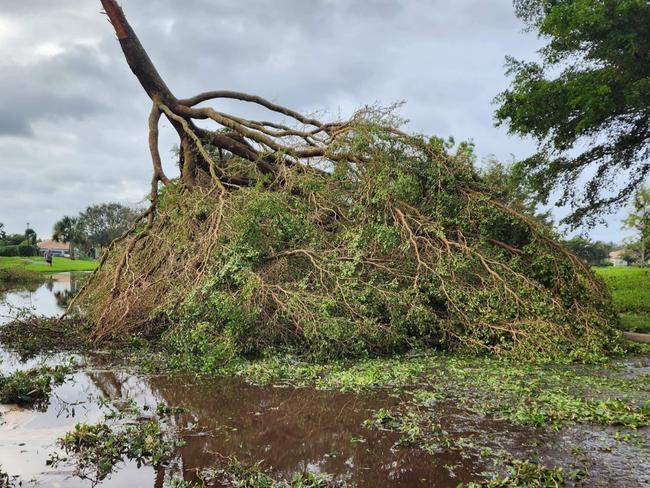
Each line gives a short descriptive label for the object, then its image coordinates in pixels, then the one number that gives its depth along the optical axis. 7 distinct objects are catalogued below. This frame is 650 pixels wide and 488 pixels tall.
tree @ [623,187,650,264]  19.58
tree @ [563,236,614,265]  56.51
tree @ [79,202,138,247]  69.67
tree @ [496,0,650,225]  12.70
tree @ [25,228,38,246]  67.31
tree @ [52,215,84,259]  69.68
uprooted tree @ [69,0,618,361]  8.19
